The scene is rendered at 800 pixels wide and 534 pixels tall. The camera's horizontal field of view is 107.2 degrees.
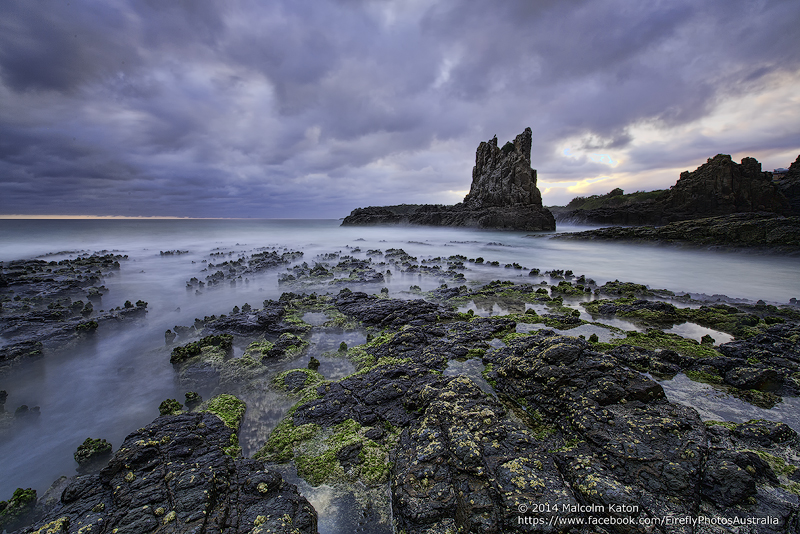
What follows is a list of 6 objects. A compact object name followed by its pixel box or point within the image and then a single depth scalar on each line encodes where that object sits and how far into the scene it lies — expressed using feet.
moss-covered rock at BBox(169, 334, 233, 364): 29.14
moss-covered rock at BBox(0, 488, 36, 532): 13.69
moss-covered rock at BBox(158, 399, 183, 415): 21.06
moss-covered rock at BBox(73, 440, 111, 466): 17.61
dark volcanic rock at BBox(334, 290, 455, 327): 36.63
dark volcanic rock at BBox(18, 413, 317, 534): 11.40
